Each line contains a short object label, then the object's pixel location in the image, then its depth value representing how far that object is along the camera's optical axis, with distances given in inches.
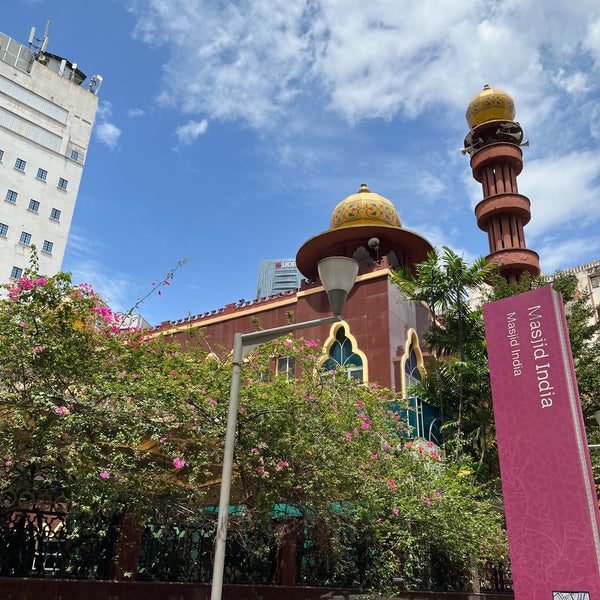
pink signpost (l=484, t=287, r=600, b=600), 361.4
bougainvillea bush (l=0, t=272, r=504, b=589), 282.8
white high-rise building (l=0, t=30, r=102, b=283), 1978.3
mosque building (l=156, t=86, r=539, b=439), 765.3
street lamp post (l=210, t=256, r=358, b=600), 220.4
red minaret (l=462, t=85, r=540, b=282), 1232.8
